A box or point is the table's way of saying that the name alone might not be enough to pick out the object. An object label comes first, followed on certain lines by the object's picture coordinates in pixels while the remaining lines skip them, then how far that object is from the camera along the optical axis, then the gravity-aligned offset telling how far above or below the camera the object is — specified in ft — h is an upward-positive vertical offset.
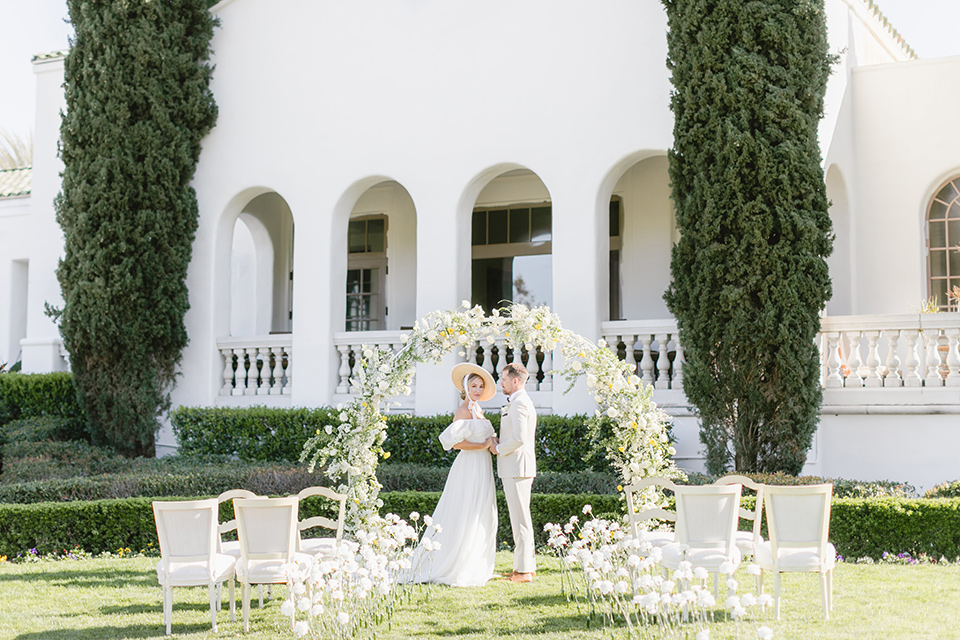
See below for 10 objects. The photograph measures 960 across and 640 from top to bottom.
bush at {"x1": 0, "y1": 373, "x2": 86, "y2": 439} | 49.47 -1.07
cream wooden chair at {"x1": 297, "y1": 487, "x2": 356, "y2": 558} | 23.50 -3.94
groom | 26.09 -2.52
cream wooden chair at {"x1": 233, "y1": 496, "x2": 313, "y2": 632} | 21.70 -3.60
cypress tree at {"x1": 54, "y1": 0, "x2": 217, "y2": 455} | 46.14 +7.82
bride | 25.98 -3.66
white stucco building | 39.01 +9.29
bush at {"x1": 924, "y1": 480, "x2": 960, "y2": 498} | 31.42 -3.67
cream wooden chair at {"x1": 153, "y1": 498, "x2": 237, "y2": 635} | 21.61 -3.81
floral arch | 27.22 -0.49
